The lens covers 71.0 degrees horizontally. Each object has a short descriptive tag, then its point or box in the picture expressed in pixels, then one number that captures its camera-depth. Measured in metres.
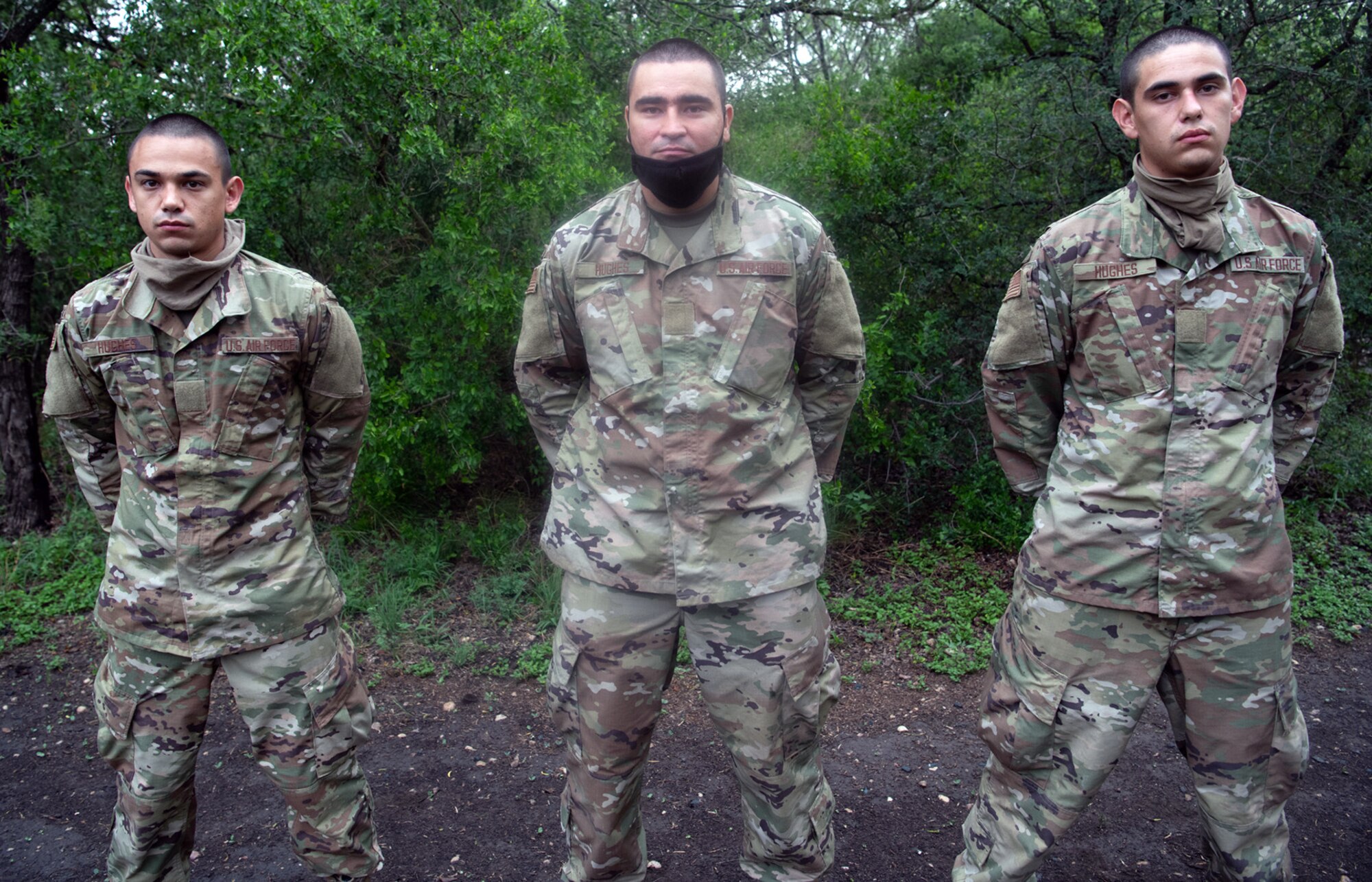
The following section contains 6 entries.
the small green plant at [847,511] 5.20
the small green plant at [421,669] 4.43
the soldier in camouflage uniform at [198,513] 2.55
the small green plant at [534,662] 4.41
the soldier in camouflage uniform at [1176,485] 2.36
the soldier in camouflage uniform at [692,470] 2.48
